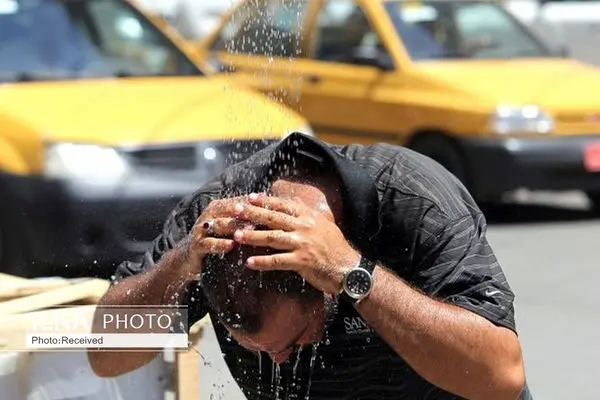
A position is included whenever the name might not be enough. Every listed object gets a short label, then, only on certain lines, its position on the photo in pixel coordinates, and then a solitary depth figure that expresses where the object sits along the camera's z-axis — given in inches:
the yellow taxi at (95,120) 397.0
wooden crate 177.0
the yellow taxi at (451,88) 616.2
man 135.0
